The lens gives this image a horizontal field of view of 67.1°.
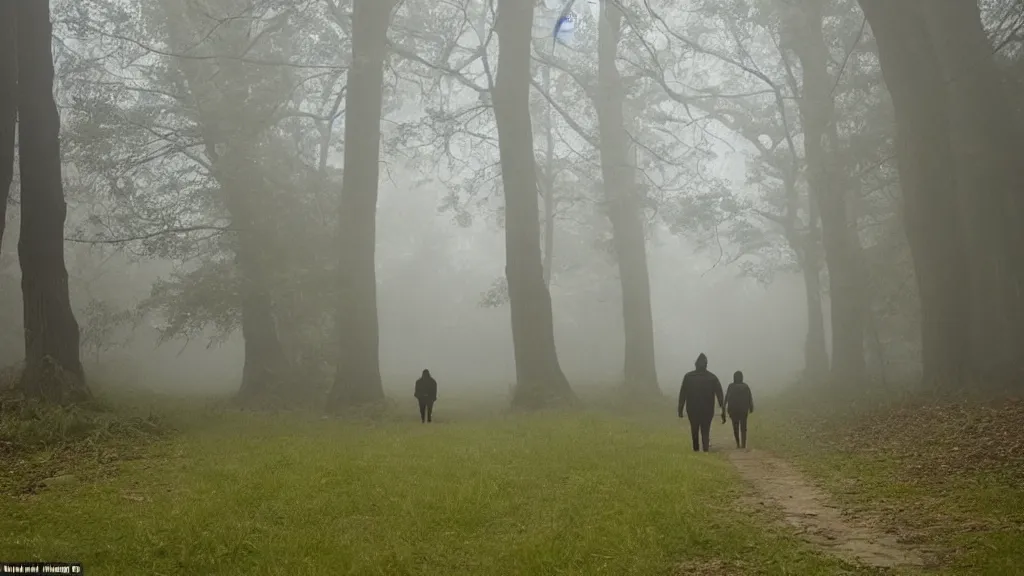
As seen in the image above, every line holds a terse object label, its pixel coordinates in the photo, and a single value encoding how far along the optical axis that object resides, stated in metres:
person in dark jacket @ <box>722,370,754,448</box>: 14.10
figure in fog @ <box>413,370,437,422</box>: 17.89
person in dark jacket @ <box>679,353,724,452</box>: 13.23
